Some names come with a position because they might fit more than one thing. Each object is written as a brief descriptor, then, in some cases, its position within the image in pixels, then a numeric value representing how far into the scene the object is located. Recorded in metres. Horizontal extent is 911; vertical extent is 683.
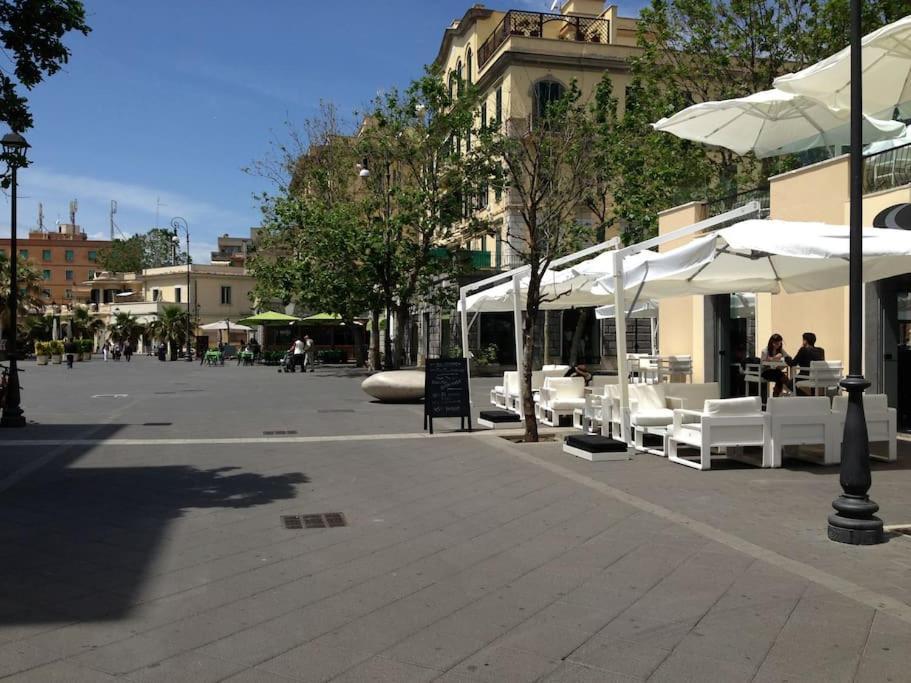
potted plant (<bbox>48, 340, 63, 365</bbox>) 48.03
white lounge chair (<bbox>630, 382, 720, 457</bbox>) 11.31
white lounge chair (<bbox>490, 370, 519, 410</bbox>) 16.58
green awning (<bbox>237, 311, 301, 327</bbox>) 45.03
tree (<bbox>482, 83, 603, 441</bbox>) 12.29
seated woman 13.23
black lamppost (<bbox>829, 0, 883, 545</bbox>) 6.27
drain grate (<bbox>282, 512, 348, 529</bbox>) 7.09
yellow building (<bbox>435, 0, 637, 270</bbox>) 34.66
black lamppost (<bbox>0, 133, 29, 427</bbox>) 14.18
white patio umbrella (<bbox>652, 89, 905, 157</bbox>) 13.91
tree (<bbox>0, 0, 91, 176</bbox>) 7.84
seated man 12.70
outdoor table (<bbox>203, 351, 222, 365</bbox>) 46.84
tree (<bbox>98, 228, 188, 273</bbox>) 103.00
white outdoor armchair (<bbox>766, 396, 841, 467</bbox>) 9.86
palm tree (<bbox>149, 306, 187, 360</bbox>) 56.41
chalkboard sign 13.71
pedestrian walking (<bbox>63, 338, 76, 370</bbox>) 41.56
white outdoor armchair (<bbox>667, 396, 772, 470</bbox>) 9.80
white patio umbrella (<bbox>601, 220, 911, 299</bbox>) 9.11
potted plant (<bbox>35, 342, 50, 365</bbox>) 47.41
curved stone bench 19.30
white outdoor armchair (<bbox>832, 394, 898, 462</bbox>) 10.14
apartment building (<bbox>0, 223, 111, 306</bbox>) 111.88
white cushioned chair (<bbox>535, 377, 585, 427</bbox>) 14.43
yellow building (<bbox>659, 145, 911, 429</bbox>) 12.90
